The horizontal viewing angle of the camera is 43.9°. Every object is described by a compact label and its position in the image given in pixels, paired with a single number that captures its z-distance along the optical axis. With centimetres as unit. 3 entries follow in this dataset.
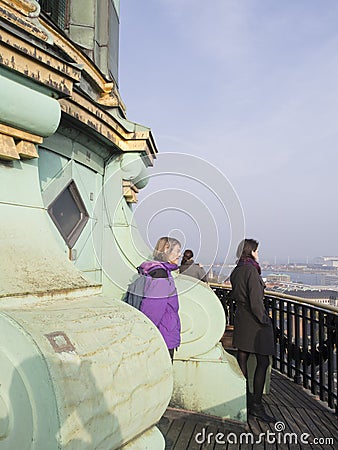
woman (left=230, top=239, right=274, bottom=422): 409
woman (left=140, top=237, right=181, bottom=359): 332
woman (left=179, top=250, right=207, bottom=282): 627
